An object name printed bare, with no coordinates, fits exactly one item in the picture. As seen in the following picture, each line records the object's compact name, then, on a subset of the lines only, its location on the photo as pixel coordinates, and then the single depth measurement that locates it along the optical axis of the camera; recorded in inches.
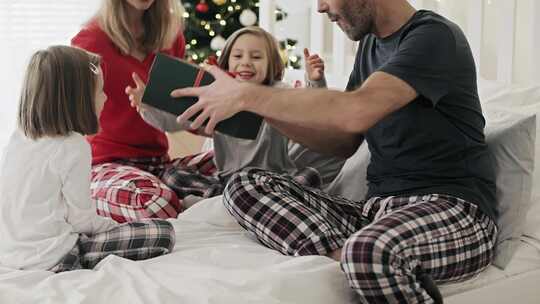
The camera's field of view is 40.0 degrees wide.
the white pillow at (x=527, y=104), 71.2
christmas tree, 160.7
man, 57.6
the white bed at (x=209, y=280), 53.8
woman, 93.4
